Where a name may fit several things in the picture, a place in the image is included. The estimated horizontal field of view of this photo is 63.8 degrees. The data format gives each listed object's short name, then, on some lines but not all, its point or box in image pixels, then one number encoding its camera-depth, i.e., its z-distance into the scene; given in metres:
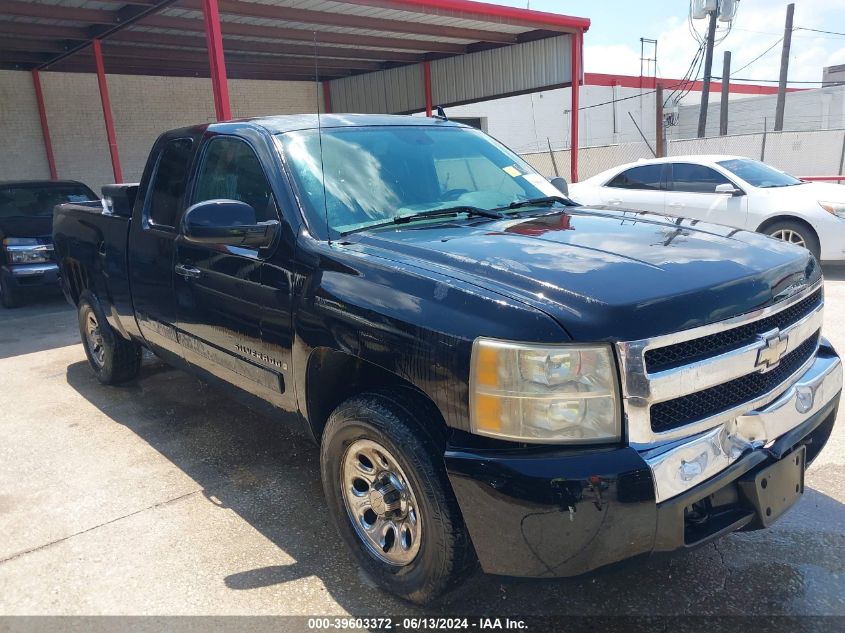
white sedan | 8.09
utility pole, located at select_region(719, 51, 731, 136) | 29.81
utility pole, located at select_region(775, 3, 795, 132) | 29.61
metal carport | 10.55
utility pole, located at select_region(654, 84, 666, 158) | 14.48
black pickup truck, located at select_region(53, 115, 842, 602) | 2.00
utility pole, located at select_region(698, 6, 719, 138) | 29.78
